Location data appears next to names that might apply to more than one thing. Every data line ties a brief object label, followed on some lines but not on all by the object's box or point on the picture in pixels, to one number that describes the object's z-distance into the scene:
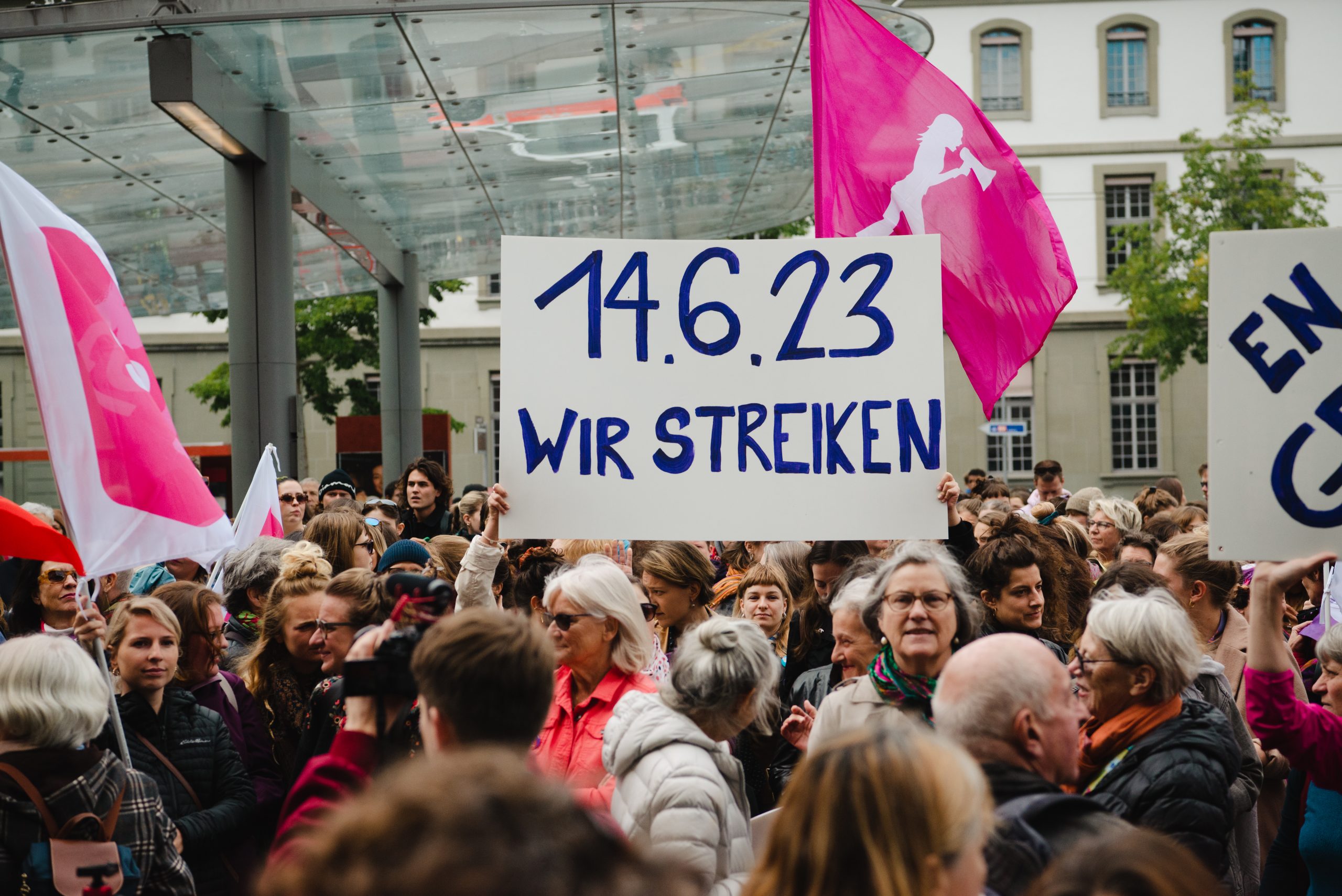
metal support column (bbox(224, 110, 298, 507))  11.84
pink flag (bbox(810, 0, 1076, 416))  5.55
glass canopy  10.34
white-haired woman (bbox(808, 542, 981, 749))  3.81
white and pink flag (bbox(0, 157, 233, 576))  4.26
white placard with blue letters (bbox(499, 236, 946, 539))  4.39
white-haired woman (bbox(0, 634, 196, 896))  3.14
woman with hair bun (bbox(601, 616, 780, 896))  3.13
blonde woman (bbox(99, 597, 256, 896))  4.07
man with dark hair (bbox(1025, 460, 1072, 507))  12.91
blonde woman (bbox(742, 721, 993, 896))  1.86
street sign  21.41
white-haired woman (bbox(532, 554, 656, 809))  3.97
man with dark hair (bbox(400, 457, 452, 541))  9.12
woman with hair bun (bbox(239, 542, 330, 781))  4.77
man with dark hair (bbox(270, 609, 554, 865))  2.38
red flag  4.54
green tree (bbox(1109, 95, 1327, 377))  27.23
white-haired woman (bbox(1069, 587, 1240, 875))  3.22
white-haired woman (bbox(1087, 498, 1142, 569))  8.73
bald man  2.46
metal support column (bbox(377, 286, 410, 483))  19.03
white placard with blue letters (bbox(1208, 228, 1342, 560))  3.69
